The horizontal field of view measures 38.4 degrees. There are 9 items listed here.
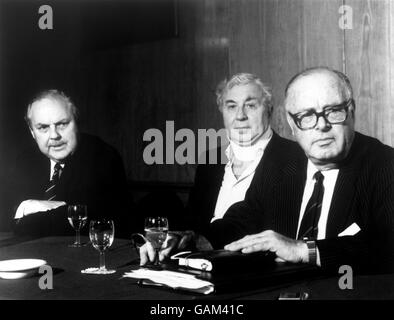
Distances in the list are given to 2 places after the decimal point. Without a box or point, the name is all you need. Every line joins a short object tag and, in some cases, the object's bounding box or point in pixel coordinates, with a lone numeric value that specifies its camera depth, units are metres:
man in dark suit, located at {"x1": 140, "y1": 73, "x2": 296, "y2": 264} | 3.11
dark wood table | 1.57
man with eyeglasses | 2.29
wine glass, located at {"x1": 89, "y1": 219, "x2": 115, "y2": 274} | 1.96
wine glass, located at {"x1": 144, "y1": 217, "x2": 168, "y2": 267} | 1.94
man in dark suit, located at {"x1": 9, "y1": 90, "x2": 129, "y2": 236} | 3.30
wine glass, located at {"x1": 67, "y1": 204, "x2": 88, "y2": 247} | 2.51
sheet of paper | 1.59
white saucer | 1.84
